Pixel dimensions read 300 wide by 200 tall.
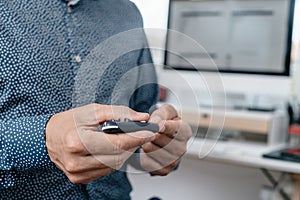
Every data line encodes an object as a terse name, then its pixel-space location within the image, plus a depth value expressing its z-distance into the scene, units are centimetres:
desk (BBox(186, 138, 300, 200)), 119
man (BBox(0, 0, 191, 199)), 44
